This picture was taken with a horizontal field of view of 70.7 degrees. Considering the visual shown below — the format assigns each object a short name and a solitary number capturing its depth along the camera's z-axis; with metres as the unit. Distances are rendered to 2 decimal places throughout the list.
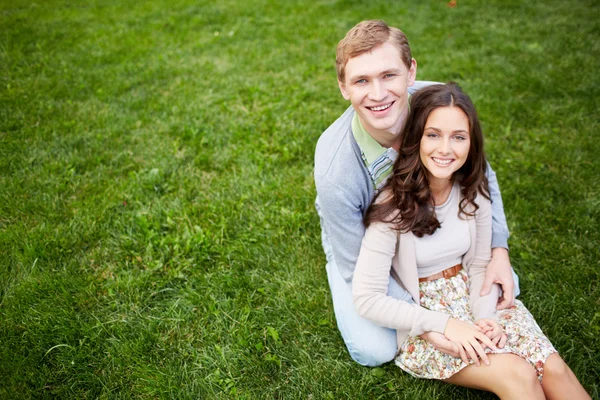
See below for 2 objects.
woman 1.94
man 2.05
